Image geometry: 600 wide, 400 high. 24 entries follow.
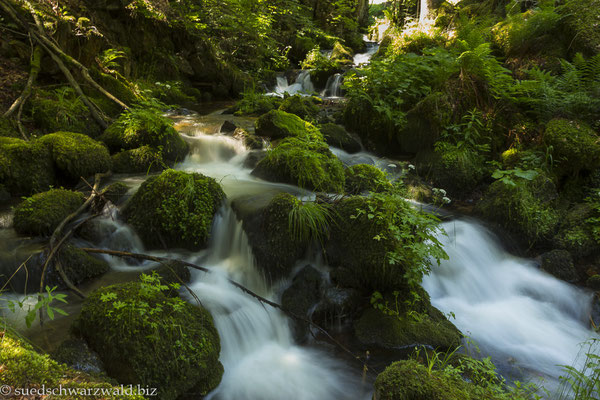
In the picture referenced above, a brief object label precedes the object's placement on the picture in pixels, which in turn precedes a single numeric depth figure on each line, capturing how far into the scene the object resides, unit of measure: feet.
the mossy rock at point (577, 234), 17.98
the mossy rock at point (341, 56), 51.77
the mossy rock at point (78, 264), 12.46
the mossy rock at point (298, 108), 29.50
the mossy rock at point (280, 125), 24.02
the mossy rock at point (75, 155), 17.38
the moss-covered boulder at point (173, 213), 14.66
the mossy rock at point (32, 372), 5.11
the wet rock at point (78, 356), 8.13
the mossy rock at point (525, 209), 19.16
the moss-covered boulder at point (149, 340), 8.55
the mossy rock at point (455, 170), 22.80
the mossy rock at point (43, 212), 13.42
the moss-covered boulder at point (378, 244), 12.60
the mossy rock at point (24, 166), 16.26
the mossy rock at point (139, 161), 19.71
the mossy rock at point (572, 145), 20.03
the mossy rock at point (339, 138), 25.72
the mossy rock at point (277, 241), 13.84
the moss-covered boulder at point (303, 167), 18.22
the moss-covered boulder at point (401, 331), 12.20
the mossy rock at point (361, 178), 18.84
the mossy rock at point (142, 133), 20.70
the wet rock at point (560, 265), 16.98
